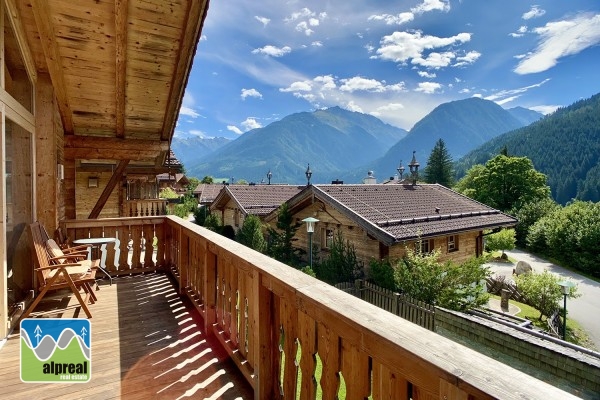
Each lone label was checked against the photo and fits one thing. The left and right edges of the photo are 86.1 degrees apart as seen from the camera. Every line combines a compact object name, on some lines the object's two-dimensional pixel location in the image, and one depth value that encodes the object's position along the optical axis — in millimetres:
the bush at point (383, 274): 10133
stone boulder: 16875
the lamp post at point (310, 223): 10852
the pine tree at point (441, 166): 41188
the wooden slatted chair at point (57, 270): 3441
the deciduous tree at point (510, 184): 30359
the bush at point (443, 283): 9422
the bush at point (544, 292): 11344
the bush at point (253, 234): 14542
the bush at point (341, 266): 11138
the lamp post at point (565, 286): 9112
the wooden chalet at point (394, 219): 10898
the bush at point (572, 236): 18344
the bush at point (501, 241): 20422
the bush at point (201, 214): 24734
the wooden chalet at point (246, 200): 18516
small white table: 4901
